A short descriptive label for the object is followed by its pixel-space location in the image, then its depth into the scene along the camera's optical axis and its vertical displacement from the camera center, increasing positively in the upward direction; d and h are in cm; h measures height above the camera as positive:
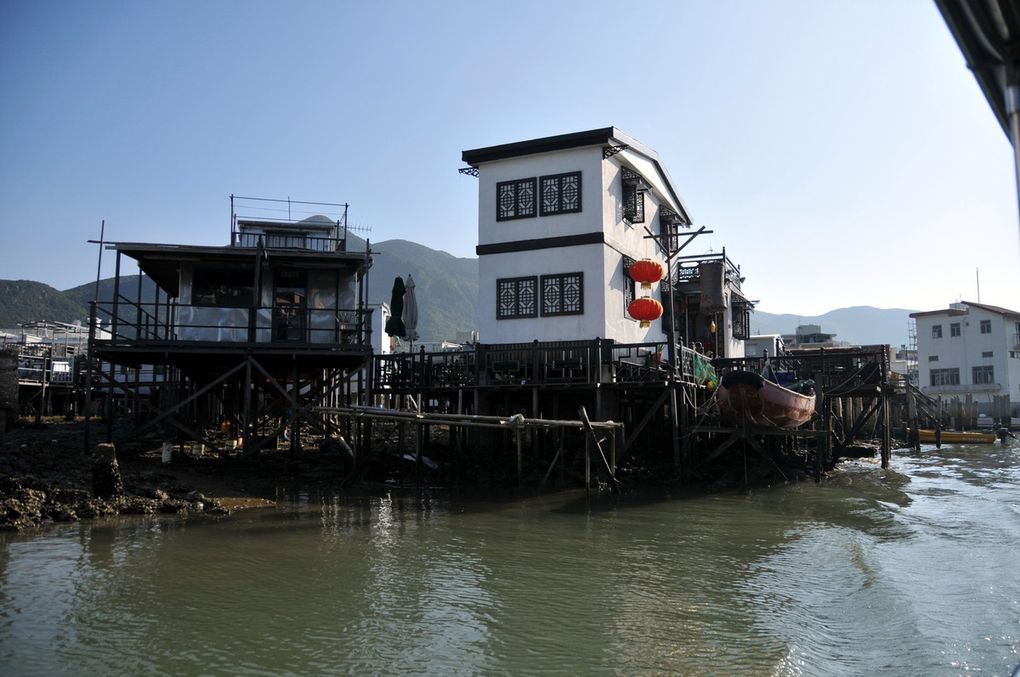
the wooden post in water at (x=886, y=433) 2820 -179
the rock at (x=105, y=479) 1512 -195
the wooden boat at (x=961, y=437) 4466 -310
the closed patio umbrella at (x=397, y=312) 2250 +232
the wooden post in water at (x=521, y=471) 1965 -237
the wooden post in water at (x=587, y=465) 1844 -198
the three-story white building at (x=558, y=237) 2344 +491
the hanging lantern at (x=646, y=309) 2069 +217
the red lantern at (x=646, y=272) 2134 +334
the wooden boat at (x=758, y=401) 1970 -39
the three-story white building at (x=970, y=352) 6300 +318
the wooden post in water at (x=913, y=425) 3844 -217
